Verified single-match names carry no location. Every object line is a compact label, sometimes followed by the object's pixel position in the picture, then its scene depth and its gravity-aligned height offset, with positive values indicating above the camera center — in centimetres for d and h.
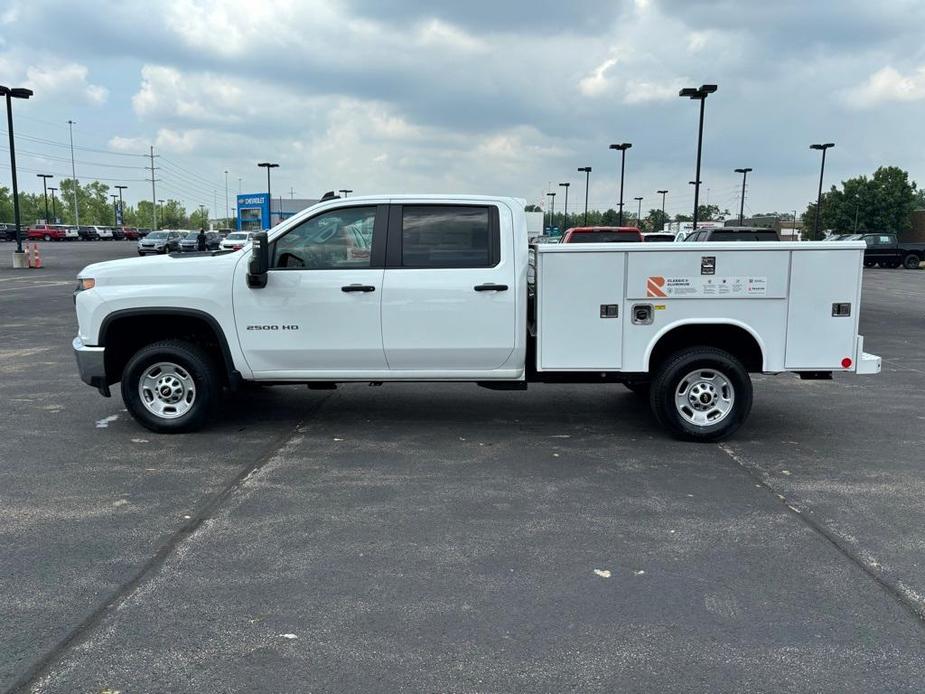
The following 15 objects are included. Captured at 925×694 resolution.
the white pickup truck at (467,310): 629 -54
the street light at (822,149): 5142 +686
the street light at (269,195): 4747 +445
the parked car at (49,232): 7446 +101
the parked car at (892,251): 4119 -3
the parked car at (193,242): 4877 +11
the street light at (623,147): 4947 +661
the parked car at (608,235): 1594 +27
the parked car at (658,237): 2267 +34
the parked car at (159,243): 4741 +4
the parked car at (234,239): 3759 +29
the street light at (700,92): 2980 +621
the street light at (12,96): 3164 +615
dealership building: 4850 +217
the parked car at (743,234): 1535 +30
